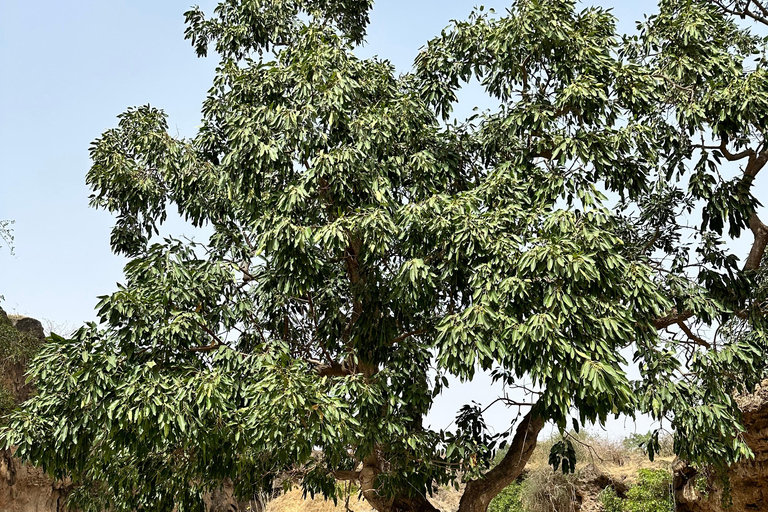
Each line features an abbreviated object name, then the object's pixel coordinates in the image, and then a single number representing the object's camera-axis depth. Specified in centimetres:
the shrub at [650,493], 1345
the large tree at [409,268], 742
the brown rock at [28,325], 1589
